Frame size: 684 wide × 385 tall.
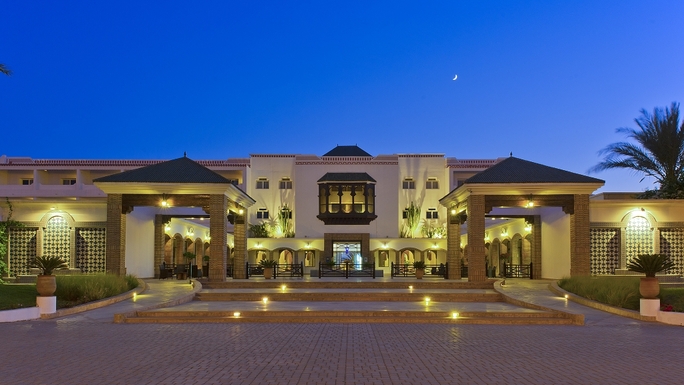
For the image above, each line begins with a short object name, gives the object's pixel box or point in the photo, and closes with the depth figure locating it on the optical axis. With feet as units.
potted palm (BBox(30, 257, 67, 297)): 52.03
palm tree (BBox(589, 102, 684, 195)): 107.55
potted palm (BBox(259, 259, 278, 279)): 90.17
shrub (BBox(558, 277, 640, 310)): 57.57
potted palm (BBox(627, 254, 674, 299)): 52.42
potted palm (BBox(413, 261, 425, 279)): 92.53
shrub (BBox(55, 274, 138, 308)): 59.98
